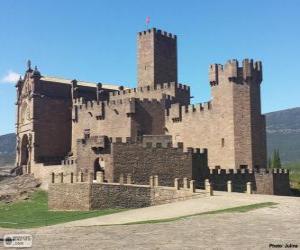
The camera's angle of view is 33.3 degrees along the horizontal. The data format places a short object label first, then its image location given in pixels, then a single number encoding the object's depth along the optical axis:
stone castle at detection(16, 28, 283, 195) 36.03
